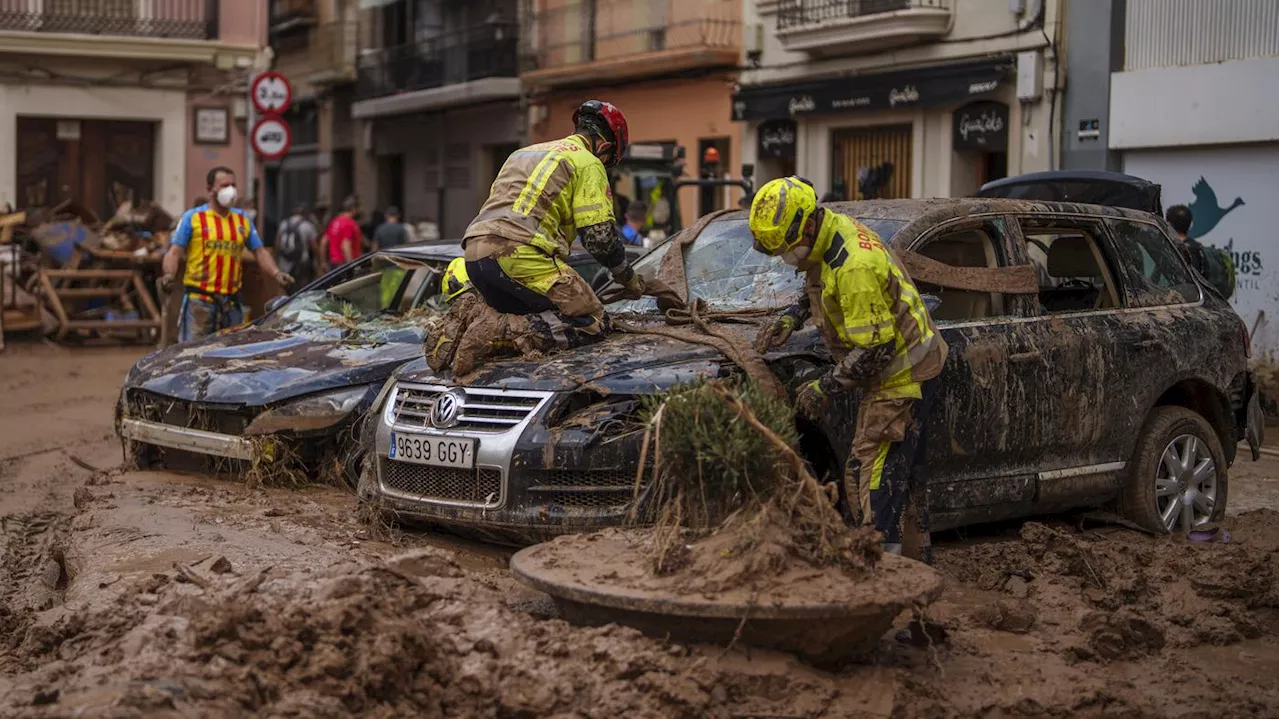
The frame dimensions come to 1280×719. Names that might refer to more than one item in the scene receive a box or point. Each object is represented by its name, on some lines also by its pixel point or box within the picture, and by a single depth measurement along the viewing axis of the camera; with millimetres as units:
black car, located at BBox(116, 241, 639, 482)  8508
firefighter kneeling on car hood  7316
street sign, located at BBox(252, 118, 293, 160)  18625
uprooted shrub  5109
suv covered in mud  6543
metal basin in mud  4844
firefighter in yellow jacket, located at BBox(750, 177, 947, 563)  6184
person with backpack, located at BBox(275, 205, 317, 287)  25469
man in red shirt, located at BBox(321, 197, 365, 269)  22672
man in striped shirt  12133
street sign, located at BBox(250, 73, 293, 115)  18938
